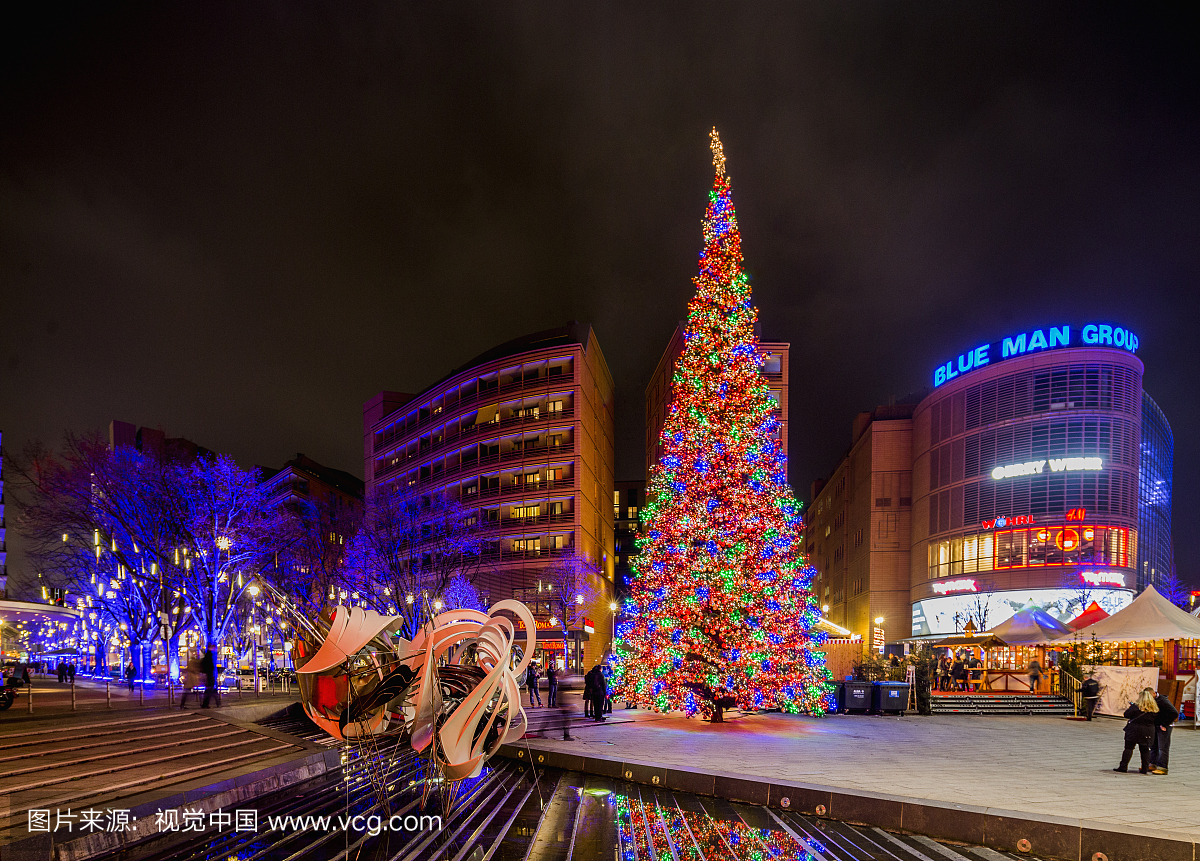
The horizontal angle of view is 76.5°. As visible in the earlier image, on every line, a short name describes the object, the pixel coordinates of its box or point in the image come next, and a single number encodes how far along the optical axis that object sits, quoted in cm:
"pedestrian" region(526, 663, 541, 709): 2621
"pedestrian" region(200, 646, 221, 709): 2089
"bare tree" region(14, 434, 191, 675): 2948
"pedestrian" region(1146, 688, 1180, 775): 1221
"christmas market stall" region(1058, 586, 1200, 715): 2428
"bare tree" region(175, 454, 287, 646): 3073
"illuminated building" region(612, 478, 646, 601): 12850
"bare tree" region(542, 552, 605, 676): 5619
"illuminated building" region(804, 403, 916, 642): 7612
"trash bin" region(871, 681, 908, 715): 2316
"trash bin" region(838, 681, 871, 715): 2297
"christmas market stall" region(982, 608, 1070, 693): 3078
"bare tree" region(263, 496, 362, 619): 4022
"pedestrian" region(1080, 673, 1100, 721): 2373
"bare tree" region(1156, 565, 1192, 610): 7858
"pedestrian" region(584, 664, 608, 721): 2083
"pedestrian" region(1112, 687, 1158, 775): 1216
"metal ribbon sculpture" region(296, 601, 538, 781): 747
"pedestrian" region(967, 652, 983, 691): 3268
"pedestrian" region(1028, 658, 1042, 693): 3122
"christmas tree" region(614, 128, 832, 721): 1967
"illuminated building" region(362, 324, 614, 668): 6309
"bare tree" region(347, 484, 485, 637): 4022
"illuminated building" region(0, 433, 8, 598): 6646
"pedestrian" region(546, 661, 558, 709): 2580
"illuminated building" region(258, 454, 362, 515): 8788
